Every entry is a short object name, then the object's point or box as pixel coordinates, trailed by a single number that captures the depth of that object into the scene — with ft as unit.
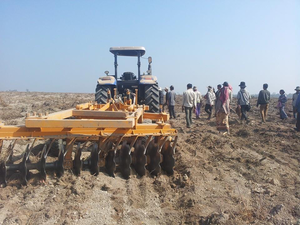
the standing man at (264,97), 30.89
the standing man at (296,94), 30.16
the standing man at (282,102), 33.45
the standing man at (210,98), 33.14
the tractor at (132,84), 26.53
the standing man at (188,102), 27.27
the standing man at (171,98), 34.09
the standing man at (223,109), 23.73
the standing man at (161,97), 34.94
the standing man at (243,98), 30.01
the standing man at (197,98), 32.25
